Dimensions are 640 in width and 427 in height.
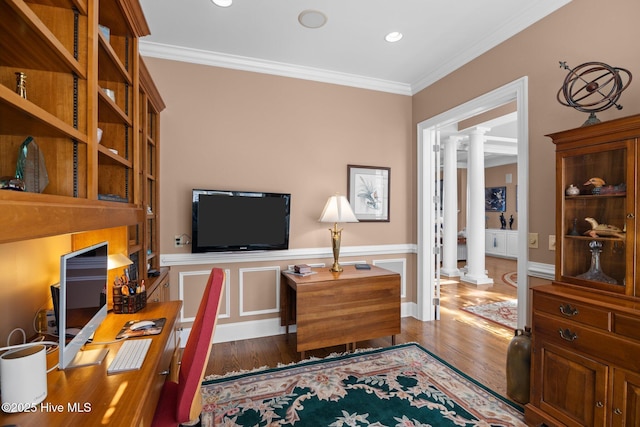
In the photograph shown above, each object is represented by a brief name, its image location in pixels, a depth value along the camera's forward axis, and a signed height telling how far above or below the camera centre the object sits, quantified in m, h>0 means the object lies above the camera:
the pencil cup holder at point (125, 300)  1.87 -0.52
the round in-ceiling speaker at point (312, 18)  2.48 +1.60
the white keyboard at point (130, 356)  1.21 -0.60
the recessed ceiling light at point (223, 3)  2.35 +1.61
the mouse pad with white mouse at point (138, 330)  1.53 -0.59
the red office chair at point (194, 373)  1.24 -0.66
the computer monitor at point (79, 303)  1.14 -0.37
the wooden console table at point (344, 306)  2.77 -0.86
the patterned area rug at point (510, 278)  5.80 -1.27
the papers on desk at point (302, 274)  3.04 -0.59
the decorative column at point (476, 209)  5.83 +0.10
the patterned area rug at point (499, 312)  3.73 -1.28
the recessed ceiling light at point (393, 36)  2.78 +1.61
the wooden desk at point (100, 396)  0.93 -0.61
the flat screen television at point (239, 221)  2.98 -0.07
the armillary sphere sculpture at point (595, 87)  1.81 +0.81
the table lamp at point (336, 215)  3.17 -0.01
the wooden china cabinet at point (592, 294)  1.55 -0.45
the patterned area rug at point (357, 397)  2.00 -1.31
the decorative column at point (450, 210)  6.39 +0.09
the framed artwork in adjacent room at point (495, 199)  9.12 +0.46
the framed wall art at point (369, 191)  3.69 +0.28
